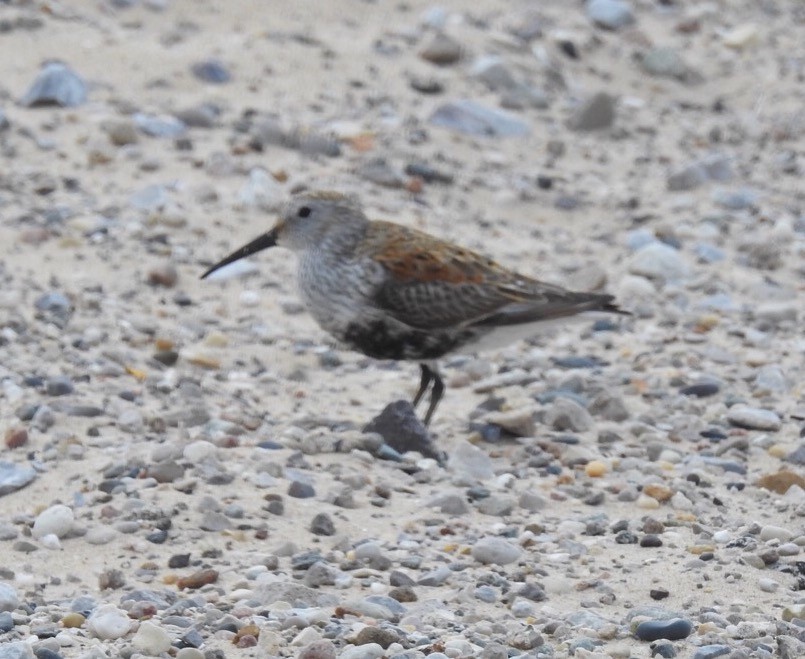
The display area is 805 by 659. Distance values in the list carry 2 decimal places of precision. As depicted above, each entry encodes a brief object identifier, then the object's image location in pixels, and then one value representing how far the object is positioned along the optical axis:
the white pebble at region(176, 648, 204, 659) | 9.71
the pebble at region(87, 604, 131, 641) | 10.06
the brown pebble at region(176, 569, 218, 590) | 11.05
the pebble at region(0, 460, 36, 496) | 12.46
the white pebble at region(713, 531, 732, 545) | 12.27
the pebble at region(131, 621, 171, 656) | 9.79
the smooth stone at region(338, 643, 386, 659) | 9.76
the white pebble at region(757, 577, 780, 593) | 11.18
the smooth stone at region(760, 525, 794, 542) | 12.16
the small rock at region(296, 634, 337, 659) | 9.73
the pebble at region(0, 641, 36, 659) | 9.57
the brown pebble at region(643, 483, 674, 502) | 13.27
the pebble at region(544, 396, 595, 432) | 15.32
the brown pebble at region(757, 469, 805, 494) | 13.61
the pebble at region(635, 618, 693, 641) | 10.23
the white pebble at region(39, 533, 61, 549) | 11.56
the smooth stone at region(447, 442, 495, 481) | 13.94
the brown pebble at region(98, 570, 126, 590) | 10.95
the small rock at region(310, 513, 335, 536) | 12.16
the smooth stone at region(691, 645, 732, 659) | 9.84
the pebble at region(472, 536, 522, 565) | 11.83
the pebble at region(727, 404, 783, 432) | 15.28
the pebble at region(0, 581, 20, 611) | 10.38
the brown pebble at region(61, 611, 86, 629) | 10.23
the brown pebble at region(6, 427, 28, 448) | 13.24
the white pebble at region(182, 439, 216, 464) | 13.11
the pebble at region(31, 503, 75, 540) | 11.72
